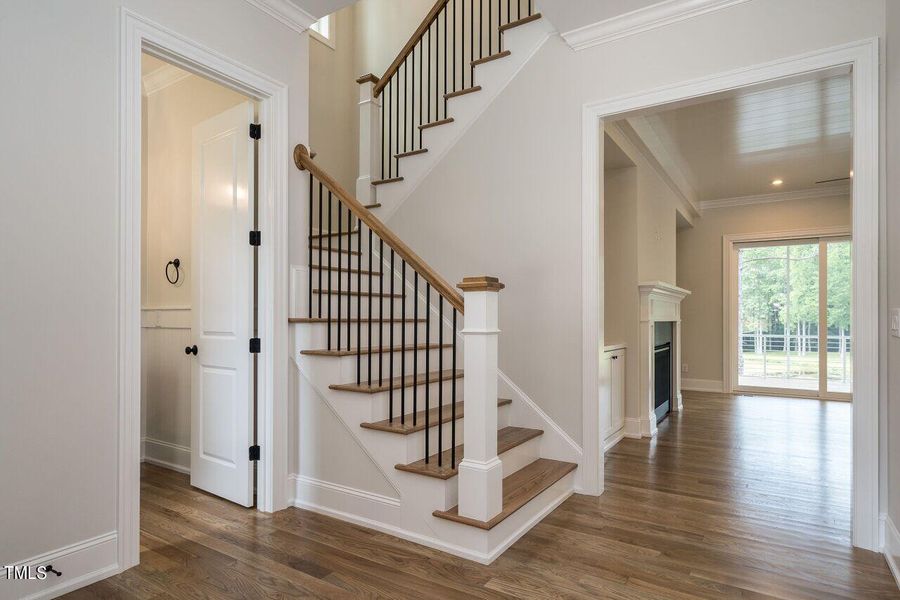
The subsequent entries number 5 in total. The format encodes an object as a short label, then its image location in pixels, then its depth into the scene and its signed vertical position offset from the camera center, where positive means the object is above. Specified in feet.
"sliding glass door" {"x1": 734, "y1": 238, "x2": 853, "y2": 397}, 22.86 -0.59
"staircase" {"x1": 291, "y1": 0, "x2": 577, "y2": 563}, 7.69 -1.82
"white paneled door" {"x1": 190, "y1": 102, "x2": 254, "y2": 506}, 9.66 -0.01
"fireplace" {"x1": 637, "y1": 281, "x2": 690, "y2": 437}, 15.35 -1.63
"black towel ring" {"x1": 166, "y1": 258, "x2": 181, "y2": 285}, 12.37 +0.96
